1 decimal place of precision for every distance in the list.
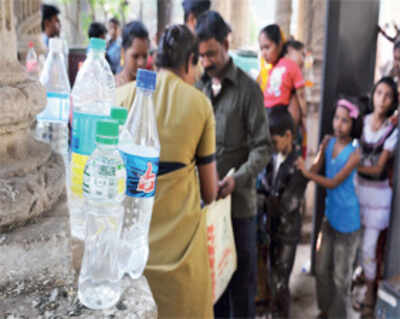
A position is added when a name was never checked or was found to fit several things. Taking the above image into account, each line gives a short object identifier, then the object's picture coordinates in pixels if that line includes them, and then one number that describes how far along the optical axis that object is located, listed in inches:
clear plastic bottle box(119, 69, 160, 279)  38.0
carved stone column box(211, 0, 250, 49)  441.9
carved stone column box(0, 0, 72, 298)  34.4
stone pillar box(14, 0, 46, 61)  147.9
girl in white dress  108.0
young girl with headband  107.7
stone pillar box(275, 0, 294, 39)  271.4
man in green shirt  89.3
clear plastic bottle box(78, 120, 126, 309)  31.7
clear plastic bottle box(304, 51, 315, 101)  220.3
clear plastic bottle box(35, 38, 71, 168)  54.3
